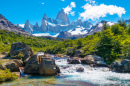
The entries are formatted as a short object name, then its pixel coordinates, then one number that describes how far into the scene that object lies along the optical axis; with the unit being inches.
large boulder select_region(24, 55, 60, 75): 885.0
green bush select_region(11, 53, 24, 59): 1124.1
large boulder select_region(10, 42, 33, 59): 1197.1
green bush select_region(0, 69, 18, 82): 660.5
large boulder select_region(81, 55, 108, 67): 1289.7
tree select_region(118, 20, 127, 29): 2629.2
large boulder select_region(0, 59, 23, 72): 831.6
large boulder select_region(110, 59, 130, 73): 995.9
